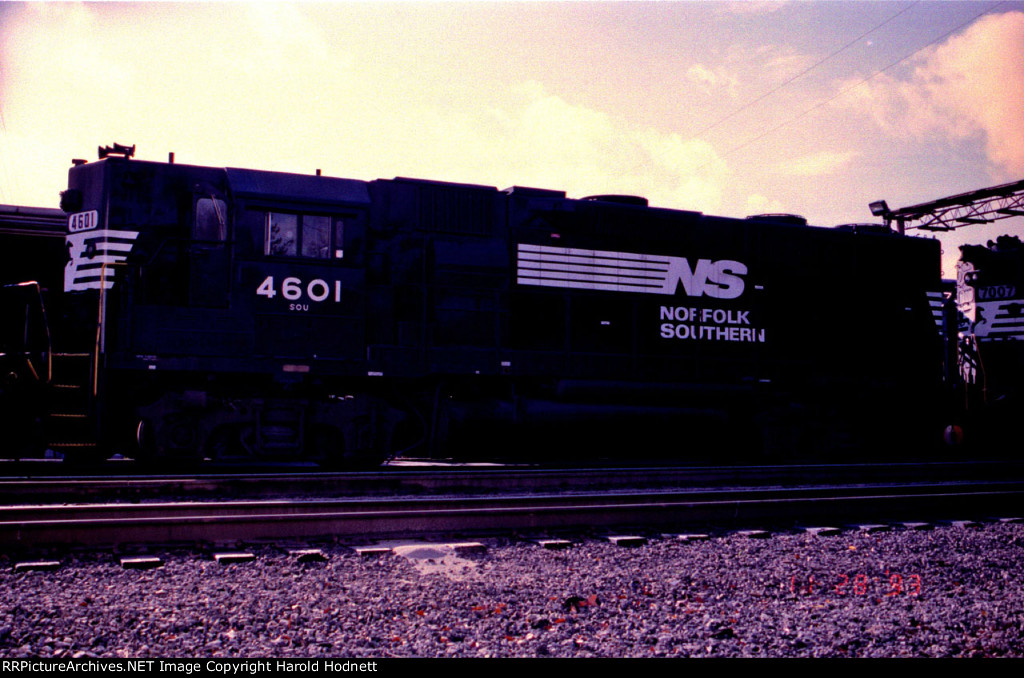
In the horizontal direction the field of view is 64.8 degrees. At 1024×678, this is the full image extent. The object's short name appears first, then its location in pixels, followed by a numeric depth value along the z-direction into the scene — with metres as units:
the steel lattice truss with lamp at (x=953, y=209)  23.97
